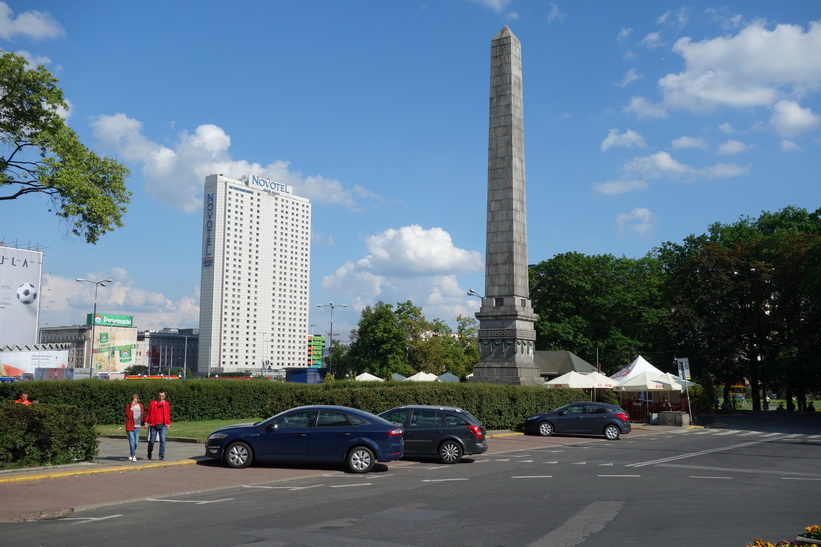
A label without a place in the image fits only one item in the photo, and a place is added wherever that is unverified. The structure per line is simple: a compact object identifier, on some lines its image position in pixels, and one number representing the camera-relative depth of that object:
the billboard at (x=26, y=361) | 68.88
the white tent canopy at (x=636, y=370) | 40.47
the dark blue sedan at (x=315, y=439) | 16.45
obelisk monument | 32.97
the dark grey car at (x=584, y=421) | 28.45
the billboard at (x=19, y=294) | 84.50
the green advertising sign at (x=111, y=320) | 168.12
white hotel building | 182.50
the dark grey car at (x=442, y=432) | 19.34
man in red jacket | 17.69
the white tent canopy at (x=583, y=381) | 38.16
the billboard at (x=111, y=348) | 160.00
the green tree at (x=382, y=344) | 78.94
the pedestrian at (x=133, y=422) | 17.42
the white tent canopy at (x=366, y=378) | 47.25
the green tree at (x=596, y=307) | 64.38
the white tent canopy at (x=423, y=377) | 47.62
